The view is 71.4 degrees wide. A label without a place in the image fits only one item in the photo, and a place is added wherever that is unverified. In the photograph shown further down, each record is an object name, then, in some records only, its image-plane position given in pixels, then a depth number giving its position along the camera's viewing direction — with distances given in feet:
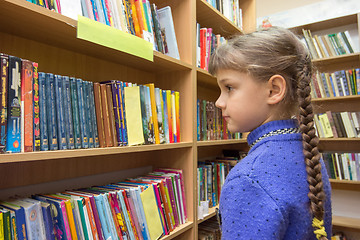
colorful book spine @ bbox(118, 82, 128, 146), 3.13
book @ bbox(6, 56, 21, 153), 2.10
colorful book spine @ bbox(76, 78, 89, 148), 2.71
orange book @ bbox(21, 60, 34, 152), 2.19
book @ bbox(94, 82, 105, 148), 2.89
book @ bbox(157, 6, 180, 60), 4.00
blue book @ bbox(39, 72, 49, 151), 2.36
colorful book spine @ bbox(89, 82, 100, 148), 2.84
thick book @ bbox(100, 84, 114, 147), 2.95
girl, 1.83
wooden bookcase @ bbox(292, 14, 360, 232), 8.04
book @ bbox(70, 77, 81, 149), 2.65
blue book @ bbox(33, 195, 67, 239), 2.50
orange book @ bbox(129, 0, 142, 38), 3.44
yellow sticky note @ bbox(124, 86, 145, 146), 3.19
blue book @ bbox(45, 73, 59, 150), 2.43
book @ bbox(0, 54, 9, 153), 2.04
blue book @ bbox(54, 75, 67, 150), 2.50
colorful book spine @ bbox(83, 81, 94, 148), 2.77
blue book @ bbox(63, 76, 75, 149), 2.58
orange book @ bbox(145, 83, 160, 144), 3.59
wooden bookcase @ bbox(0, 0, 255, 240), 2.56
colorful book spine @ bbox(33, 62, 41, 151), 2.28
